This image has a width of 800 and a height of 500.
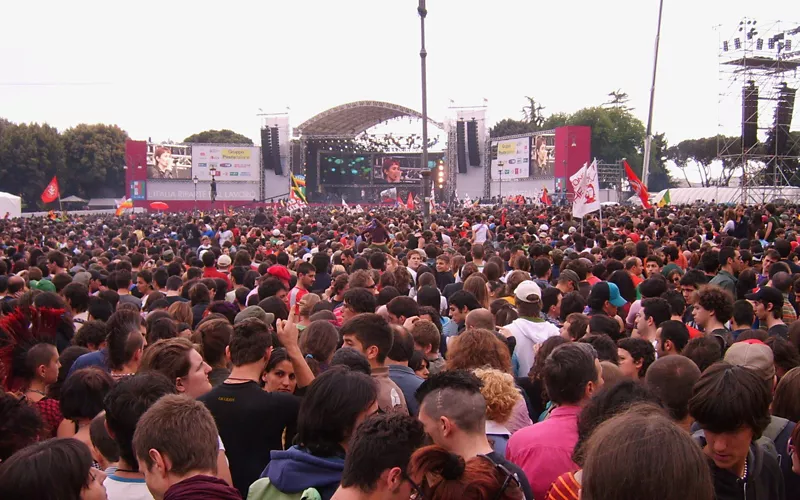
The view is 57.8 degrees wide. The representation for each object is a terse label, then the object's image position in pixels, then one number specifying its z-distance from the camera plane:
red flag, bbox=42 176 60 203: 33.91
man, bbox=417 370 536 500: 3.16
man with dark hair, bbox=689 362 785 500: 3.01
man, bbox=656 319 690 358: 5.55
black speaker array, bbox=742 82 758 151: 37.44
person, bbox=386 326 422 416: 4.61
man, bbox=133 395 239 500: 2.86
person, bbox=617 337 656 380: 5.09
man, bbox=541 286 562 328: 7.77
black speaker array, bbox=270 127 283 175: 62.39
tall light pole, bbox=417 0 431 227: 17.45
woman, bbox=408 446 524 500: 2.58
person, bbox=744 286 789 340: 6.70
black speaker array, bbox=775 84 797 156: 38.06
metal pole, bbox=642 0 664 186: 32.91
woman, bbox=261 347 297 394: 4.40
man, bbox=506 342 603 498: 3.48
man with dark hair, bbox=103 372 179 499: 3.22
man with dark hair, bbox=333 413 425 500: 2.64
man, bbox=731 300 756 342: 6.45
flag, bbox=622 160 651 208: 25.27
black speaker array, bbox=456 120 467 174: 61.43
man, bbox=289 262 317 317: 8.81
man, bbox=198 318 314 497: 3.92
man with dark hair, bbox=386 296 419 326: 6.45
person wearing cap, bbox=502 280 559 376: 6.28
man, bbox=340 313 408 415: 4.56
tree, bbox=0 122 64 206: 70.44
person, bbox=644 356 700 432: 3.73
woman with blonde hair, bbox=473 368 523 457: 3.89
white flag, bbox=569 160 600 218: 15.30
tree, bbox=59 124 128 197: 76.25
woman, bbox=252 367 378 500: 3.13
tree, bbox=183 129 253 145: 97.62
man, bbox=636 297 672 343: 6.33
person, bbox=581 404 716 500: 1.86
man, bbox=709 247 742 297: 9.16
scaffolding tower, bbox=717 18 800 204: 37.41
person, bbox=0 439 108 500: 2.57
